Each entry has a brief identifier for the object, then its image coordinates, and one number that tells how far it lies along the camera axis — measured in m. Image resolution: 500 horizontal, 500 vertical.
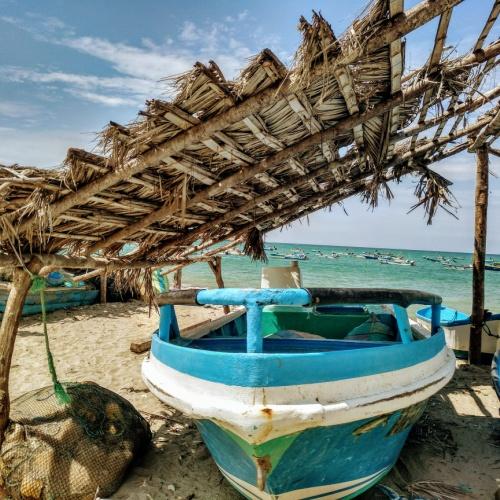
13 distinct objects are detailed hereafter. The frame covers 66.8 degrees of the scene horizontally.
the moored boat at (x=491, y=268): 44.24
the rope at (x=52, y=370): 3.30
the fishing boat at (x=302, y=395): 2.17
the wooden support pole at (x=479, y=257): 6.25
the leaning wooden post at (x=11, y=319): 3.39
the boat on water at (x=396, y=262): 54.00
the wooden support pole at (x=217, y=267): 8.51
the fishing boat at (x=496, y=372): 4.15
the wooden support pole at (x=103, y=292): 13.47
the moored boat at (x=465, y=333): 6.56
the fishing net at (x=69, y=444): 2.93
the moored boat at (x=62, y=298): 10.68
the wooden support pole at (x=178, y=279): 11.55
